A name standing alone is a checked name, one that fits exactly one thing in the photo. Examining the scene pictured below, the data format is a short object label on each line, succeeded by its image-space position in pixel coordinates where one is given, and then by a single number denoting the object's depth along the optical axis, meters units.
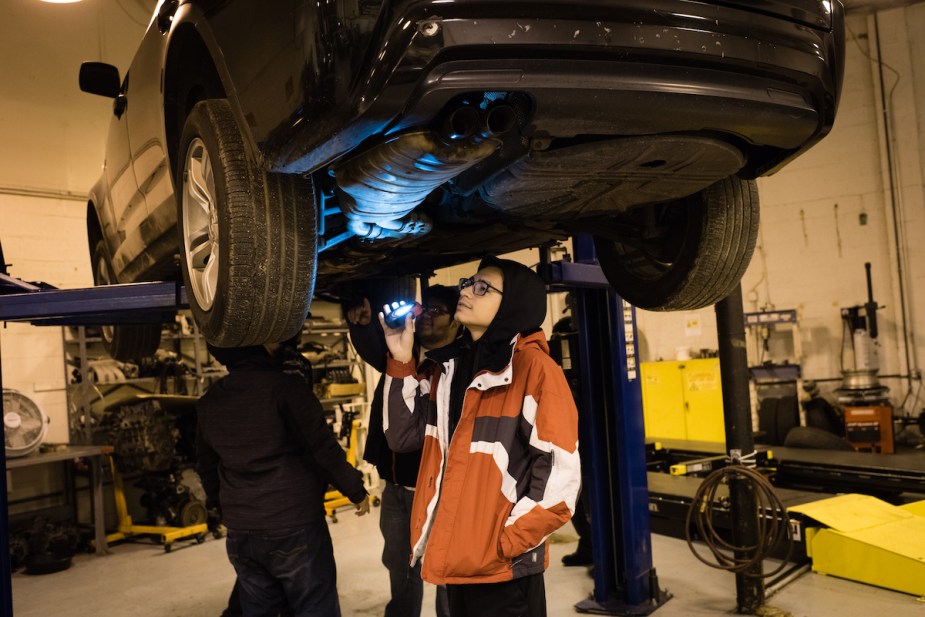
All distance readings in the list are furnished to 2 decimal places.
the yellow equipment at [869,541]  3.71
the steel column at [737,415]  3.74
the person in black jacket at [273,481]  2.69
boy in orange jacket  1.82
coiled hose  3.61
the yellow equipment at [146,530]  5.89
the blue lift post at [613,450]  3.78
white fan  5.49
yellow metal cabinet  7.13
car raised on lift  1.32
